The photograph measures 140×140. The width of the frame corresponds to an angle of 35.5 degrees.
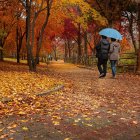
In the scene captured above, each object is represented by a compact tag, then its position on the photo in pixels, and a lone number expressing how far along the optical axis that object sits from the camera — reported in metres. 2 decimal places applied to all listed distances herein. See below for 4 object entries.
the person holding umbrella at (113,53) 10.13
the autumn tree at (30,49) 12.13
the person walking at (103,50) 9.91
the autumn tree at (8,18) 19.67
